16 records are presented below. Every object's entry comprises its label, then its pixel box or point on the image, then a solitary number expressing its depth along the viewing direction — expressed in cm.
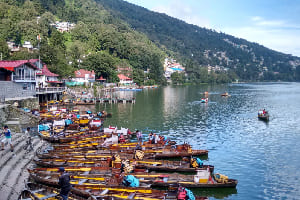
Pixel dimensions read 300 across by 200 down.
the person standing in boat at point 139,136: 3353
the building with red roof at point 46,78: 6738
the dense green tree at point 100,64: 10925
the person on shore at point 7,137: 2331
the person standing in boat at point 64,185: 1423
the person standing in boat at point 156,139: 3086
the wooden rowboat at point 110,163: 2281
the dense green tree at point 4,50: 8259
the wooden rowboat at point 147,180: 1913
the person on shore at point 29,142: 2569
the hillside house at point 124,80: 13438
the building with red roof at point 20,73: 4813
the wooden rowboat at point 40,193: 1535
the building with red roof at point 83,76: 9942
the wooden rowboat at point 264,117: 5291
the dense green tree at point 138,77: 14466
